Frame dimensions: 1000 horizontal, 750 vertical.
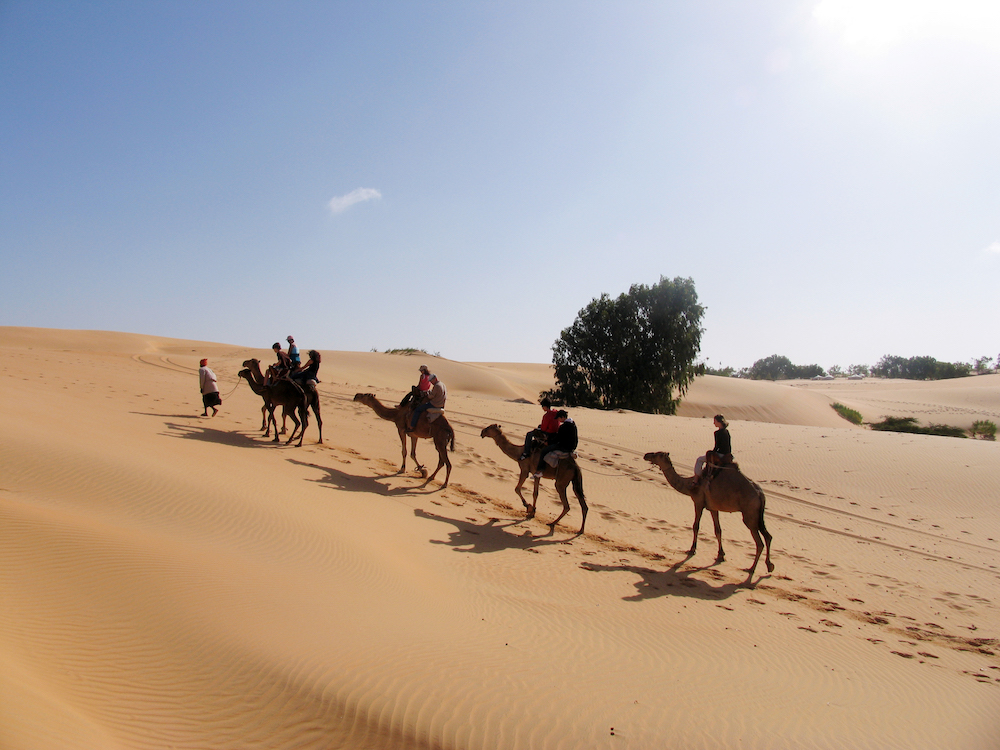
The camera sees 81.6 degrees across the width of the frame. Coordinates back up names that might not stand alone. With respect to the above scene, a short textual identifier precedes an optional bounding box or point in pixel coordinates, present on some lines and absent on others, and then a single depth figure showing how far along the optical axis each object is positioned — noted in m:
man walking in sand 16.45
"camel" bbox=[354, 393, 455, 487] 13.04
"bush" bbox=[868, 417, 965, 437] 31.52
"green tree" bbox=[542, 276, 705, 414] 40.16
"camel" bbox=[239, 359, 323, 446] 14.98
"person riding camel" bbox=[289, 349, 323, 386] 14.89
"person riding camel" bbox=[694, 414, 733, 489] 9.88
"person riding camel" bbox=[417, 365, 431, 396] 13.12
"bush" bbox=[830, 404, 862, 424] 44.03
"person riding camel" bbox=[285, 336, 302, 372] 15.24
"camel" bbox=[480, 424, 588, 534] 10.88
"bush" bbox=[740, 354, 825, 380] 109.50
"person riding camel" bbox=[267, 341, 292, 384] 15.18
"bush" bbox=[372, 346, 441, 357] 53.09
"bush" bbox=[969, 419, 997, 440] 32.47
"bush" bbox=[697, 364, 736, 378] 85.06
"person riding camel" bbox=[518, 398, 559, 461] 11.18
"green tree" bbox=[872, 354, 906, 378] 108.56
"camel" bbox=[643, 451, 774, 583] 9.65
